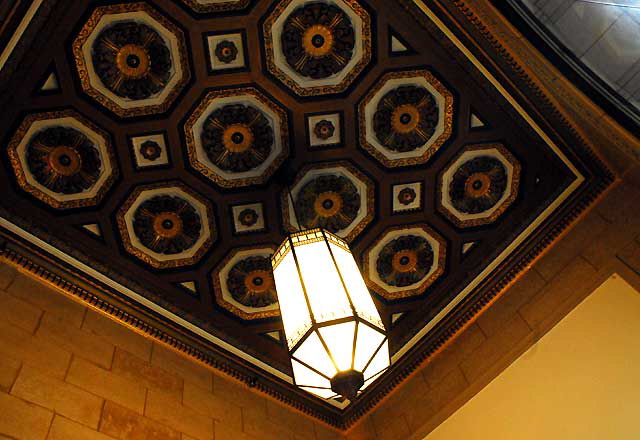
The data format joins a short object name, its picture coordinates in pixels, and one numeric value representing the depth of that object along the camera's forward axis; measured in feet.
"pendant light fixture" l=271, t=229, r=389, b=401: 8.18
